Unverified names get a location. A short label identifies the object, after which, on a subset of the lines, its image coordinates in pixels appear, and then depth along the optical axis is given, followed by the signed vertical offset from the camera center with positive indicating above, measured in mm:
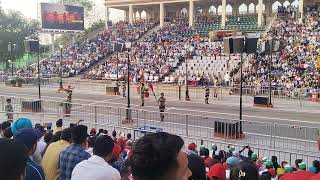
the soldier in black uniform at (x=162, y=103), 22570 -1646
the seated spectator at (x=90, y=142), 9283 -1492
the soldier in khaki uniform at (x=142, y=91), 27816 -1250
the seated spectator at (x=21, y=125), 6956 -834
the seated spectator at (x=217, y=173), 5027 -1147
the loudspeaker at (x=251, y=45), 18391 +1077
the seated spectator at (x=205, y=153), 9198 -1775
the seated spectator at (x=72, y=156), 5676 -1091
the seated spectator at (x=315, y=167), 8705 -1909
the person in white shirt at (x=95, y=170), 4535 -1023
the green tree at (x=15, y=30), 64938 +6580
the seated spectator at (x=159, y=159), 2688 -539
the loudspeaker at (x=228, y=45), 18781 +1100
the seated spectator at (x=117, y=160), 6734 -1419
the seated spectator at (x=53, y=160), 5891 -1188
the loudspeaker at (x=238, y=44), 18250 +1102
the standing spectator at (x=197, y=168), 4102 -891
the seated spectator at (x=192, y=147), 9534 -1639
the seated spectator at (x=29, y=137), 5062 -749
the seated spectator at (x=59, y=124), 10758 -1274
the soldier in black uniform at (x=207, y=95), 30403 -1644
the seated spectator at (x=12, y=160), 2934 -592
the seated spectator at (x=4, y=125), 9134 -1110
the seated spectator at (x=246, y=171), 4262 -974
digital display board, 61125 +7676
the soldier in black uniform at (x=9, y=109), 19847 -1715
